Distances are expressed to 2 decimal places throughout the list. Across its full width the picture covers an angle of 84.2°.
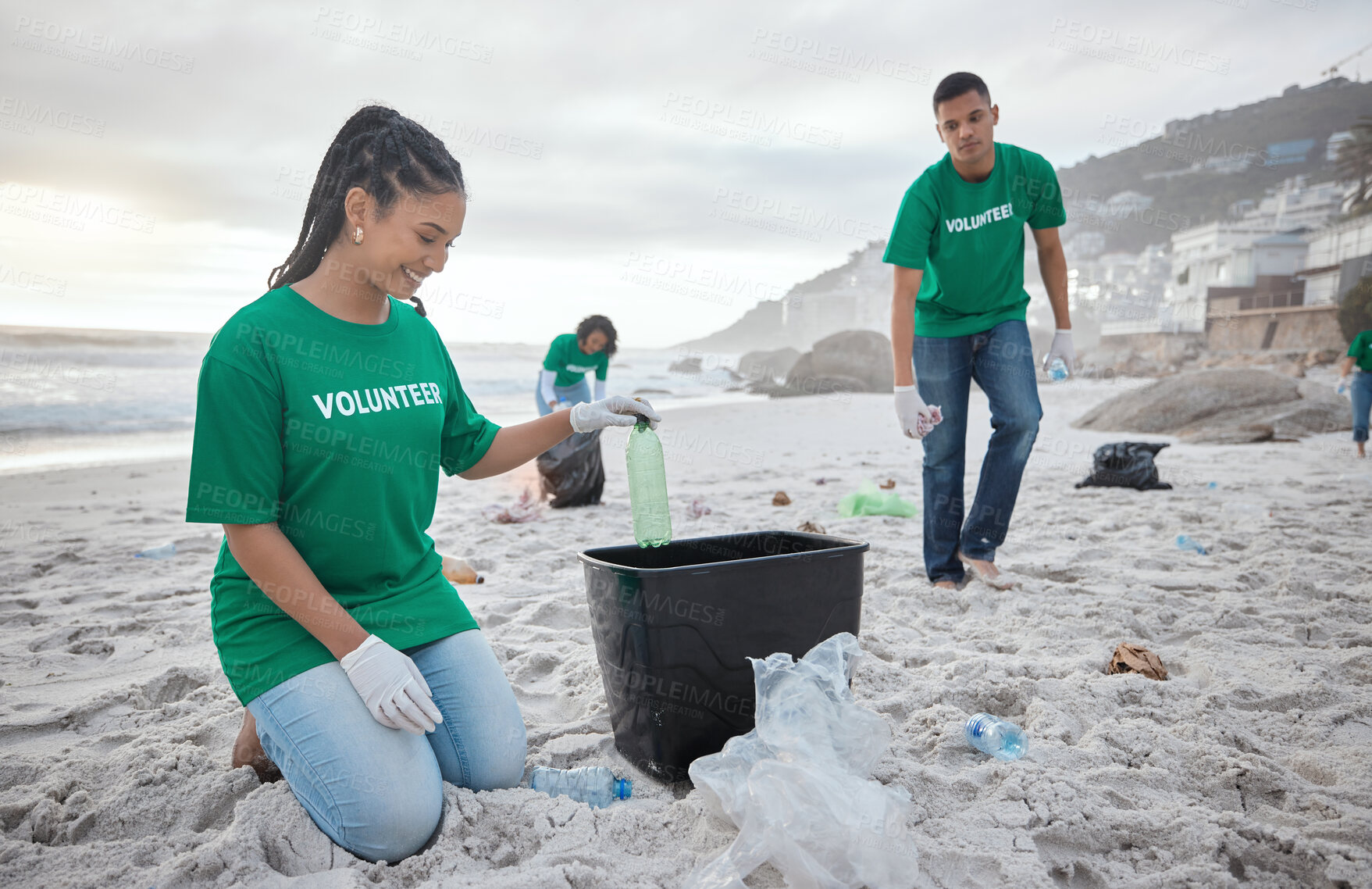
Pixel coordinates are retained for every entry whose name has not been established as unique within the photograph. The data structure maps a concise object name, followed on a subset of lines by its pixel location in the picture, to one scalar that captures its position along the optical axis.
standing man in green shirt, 3.21
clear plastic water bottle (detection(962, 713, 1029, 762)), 1.91
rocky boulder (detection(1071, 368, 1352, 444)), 8.53
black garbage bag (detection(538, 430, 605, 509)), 5.43
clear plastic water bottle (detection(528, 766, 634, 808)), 1.80
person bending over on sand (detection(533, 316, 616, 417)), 6.82
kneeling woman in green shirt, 1.63
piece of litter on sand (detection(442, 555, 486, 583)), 3.59
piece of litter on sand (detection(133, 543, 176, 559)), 4.11
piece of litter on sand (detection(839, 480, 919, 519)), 4.90
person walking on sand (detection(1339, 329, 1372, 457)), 7.41
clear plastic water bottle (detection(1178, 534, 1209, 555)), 3.80
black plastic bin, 1.77
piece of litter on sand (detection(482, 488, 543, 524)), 5.00
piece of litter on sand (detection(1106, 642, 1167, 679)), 2.30
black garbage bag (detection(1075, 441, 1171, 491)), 5.47
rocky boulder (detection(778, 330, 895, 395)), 19.83
